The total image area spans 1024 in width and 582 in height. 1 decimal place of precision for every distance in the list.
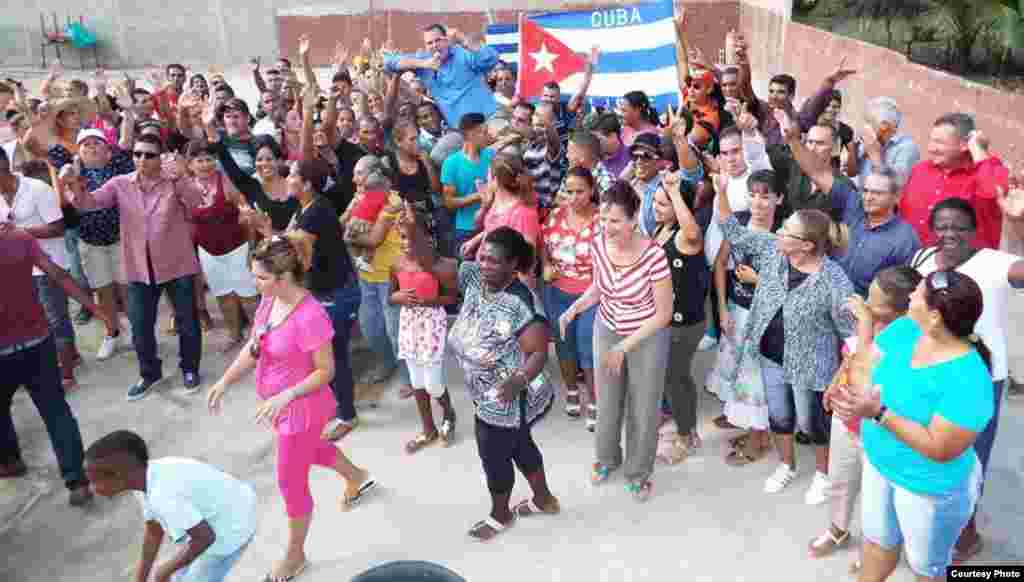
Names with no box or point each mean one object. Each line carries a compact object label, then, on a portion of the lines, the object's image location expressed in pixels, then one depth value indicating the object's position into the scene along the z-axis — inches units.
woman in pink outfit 146.8
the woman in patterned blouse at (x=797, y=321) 150.3
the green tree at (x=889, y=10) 594.5
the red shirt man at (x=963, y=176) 180.5
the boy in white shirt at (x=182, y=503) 115.6
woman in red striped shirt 157.9
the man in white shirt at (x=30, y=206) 205.8
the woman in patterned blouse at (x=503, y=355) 149.2
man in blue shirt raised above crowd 336.2
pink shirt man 218.7
